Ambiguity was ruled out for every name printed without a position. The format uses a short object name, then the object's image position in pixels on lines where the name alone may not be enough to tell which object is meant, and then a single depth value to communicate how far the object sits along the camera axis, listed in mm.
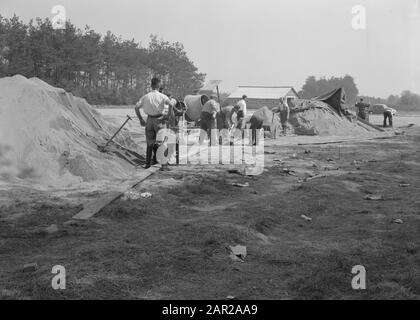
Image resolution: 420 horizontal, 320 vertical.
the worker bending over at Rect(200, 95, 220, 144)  14984
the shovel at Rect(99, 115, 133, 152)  10055
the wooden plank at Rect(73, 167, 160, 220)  5922
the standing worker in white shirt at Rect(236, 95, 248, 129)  16833
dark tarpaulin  25406
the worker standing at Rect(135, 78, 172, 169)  9320
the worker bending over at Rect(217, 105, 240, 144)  17391
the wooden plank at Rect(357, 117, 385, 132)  25339
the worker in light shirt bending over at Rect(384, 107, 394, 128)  28281
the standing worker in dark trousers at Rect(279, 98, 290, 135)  22234
